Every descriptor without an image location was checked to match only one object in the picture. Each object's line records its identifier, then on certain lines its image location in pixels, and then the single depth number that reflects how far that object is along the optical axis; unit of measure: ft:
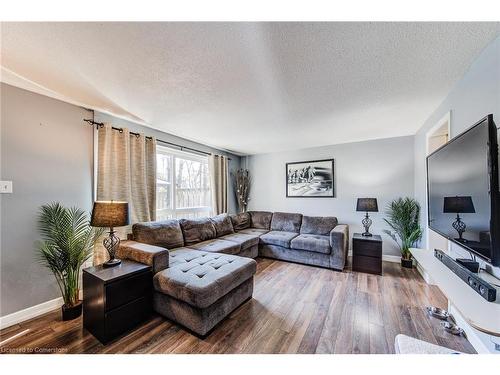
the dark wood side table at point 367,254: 9.66
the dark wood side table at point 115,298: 5.06
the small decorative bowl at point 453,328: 5.42
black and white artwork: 13.26
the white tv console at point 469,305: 2.60
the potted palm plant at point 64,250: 6.16
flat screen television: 3.17
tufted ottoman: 5.26
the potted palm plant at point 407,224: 9.97
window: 10.69
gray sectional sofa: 5.50
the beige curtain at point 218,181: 13.55
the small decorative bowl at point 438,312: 6.09
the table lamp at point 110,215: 5.76
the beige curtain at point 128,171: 7.84
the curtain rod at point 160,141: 7.65
